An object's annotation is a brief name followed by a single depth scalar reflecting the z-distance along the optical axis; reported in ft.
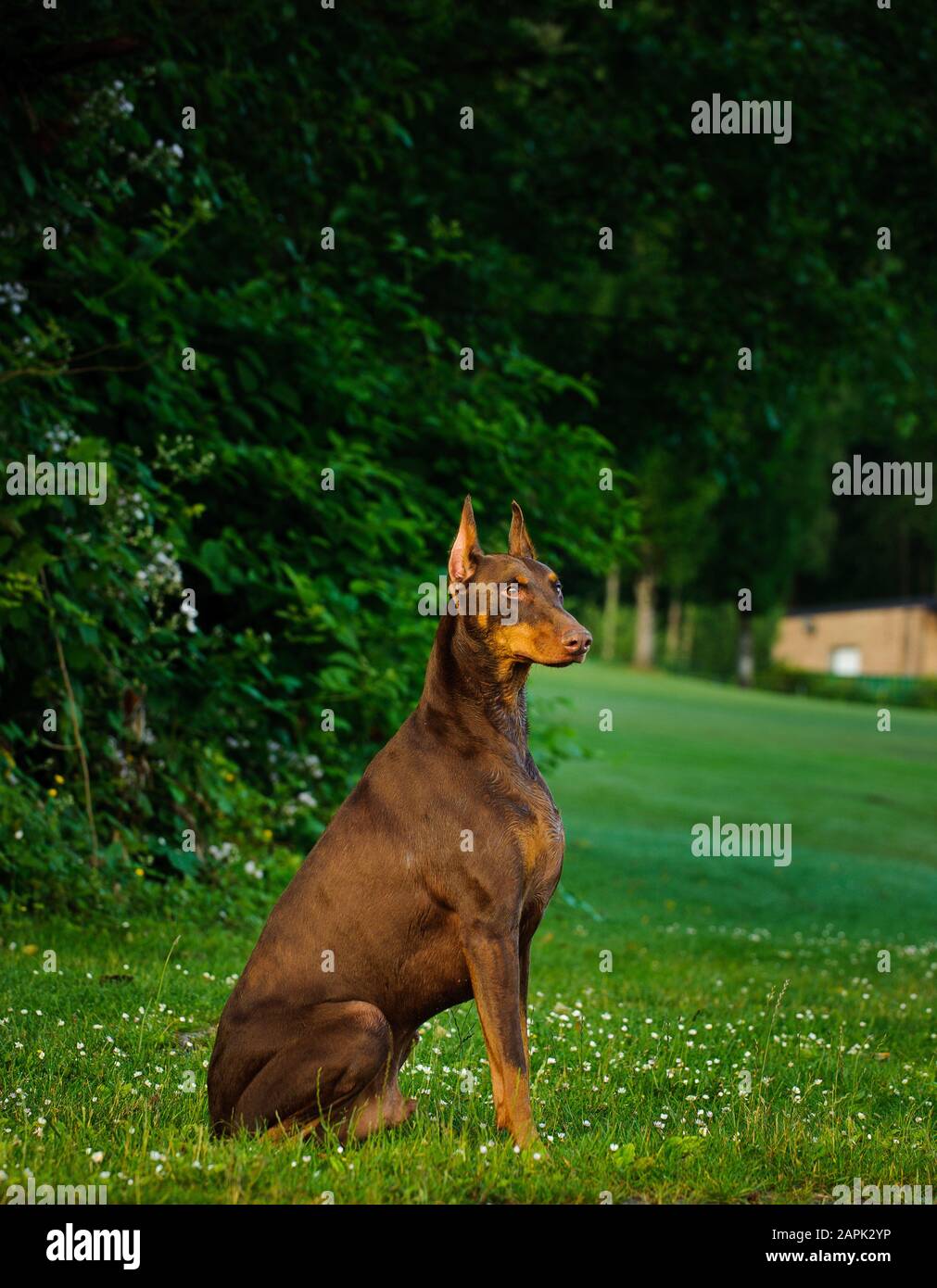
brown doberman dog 15.75
